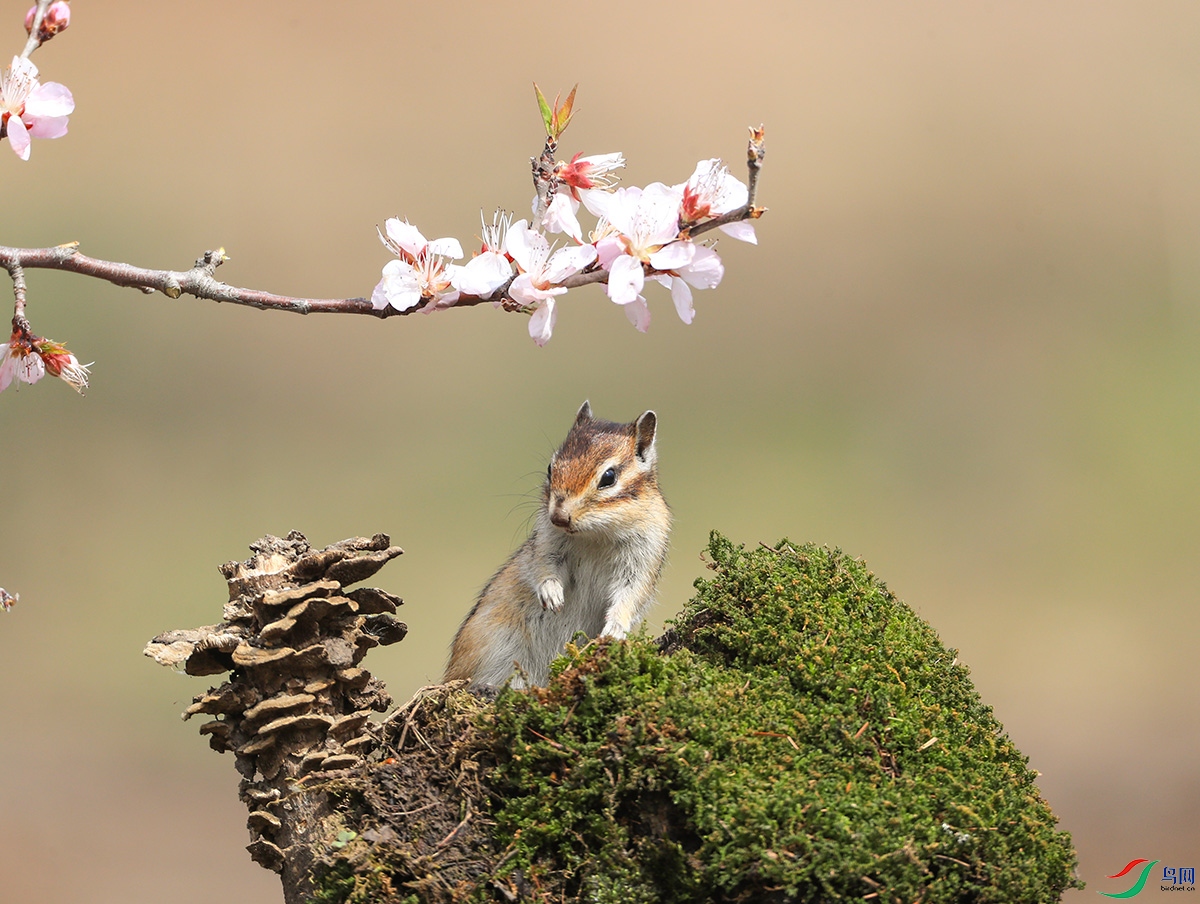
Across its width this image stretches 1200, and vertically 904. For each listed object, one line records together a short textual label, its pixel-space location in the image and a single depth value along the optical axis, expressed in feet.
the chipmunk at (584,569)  20.63
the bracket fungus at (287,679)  15.25
